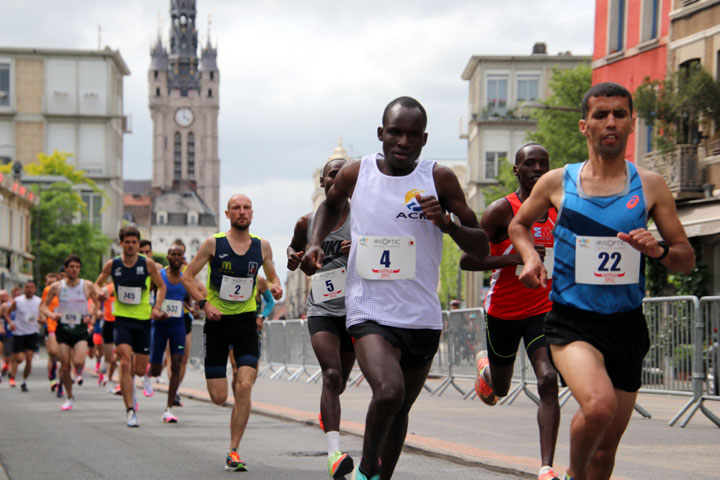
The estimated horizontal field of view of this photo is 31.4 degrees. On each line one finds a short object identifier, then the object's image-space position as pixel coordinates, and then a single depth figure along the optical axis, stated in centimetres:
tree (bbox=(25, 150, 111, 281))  6644
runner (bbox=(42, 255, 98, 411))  1695
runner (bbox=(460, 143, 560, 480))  807
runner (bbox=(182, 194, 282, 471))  997
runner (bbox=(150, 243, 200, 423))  1491
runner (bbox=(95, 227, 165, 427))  1343
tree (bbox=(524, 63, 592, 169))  4878
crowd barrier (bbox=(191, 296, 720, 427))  1270
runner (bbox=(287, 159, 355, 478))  767
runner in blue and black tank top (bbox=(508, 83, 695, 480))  547
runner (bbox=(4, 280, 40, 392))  2356
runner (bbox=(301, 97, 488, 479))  617
